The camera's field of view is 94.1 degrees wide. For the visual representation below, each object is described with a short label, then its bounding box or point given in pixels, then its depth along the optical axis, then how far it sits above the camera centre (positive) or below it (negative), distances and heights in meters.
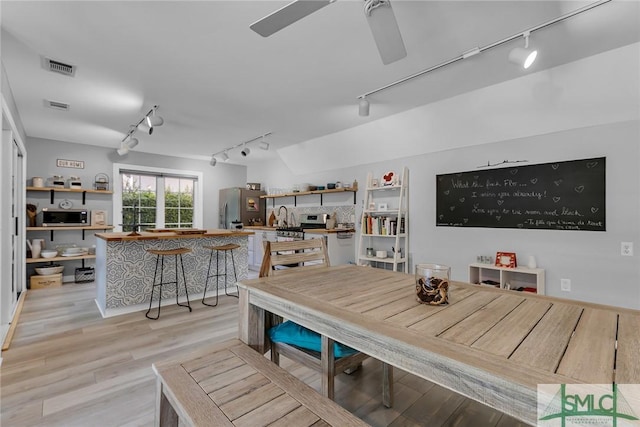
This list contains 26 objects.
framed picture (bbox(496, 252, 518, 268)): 3.42 -0.52
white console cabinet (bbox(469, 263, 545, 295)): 3.24 -0.73
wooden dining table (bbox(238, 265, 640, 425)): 0.74 -0.38
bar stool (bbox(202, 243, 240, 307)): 3.94 -0.77
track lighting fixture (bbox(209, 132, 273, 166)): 4.93 +1.26
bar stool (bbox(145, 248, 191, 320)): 3.41 -0.71
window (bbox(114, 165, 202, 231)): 5.90 +0.36
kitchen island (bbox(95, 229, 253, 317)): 3.46 -0.67
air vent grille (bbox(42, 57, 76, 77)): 2.60 +1.31
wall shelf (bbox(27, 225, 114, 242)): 4.81 -0.25
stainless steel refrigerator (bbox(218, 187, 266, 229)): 6.62 +0.17
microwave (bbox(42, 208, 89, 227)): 4.97 -0.07
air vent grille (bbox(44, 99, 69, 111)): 3.52 +1.31
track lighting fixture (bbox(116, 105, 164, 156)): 3.50 +1.10
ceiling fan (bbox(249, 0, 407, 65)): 1.48 +1.02
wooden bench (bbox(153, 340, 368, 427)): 1.00 -0.69
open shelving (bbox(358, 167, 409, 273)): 4.43 -0.13
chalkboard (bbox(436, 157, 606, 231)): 3.01 +0.21
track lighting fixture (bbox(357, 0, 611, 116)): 1.96 +1.33
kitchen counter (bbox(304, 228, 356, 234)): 4.90 -0.28
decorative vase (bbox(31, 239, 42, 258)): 4.74 -0.57
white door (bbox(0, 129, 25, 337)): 2.99 -0.12
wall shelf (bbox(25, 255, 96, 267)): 4.64 -0.74
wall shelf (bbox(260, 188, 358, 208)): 5.28 +0.41
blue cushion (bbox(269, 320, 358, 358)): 1.60 -0.69
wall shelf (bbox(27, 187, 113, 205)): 4.86 +0.39
